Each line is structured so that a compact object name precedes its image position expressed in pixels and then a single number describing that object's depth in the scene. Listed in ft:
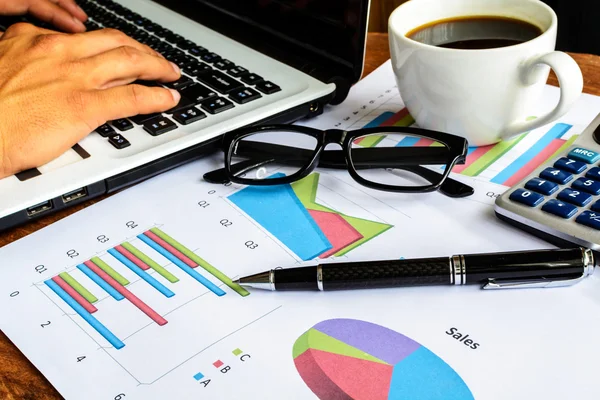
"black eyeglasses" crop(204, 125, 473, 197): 1.84
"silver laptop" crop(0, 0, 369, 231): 1.82
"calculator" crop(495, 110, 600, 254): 1.54
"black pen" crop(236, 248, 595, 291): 1.47
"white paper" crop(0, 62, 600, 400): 1.31
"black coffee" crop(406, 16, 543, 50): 1.99
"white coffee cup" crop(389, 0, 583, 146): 1.79
